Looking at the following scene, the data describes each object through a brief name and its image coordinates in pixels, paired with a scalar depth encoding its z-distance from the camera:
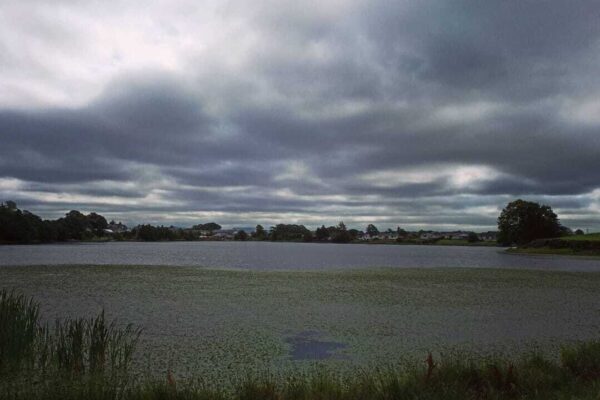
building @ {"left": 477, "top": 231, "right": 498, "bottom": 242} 176.44
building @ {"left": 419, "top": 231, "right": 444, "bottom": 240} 172.12
